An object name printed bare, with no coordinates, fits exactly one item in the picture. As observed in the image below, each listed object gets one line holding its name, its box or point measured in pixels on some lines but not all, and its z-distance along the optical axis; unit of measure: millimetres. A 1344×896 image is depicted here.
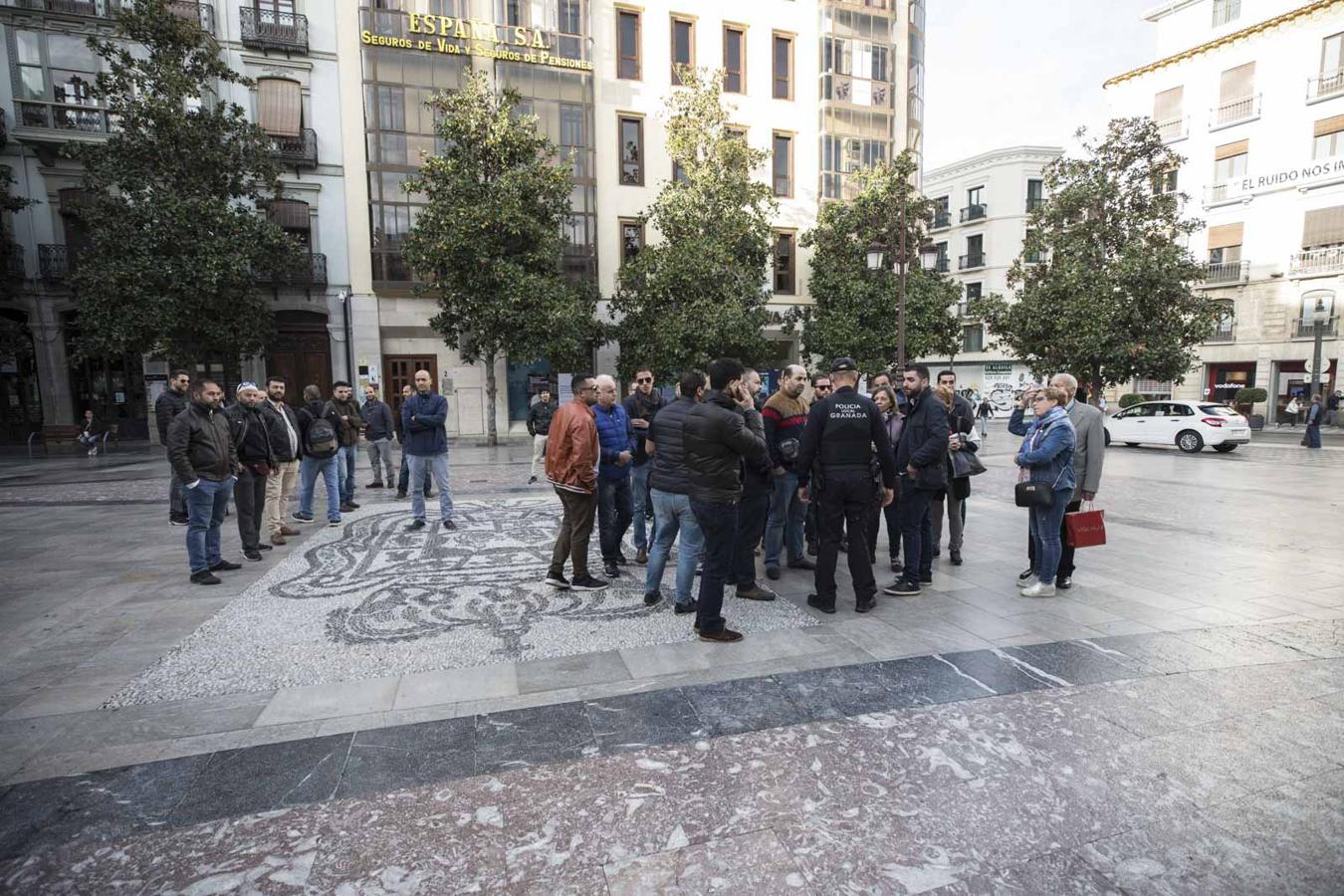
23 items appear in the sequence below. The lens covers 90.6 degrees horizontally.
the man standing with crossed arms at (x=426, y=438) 8438
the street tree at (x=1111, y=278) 19281
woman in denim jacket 5340
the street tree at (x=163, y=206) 16750
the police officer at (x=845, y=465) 5078
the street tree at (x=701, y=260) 20625
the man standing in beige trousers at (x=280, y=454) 7902
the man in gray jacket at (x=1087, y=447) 5621
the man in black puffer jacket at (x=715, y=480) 4637
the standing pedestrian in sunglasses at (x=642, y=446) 6902
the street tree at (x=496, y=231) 18734
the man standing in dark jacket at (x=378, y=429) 11242
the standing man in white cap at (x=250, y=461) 7074
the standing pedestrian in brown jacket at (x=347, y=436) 9758
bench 20203
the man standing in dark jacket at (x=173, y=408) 7958
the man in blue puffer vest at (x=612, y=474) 6254
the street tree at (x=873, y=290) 23062
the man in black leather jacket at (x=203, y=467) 6098
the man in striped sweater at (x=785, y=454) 6211
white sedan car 17781
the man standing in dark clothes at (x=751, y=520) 5562
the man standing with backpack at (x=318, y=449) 8750
